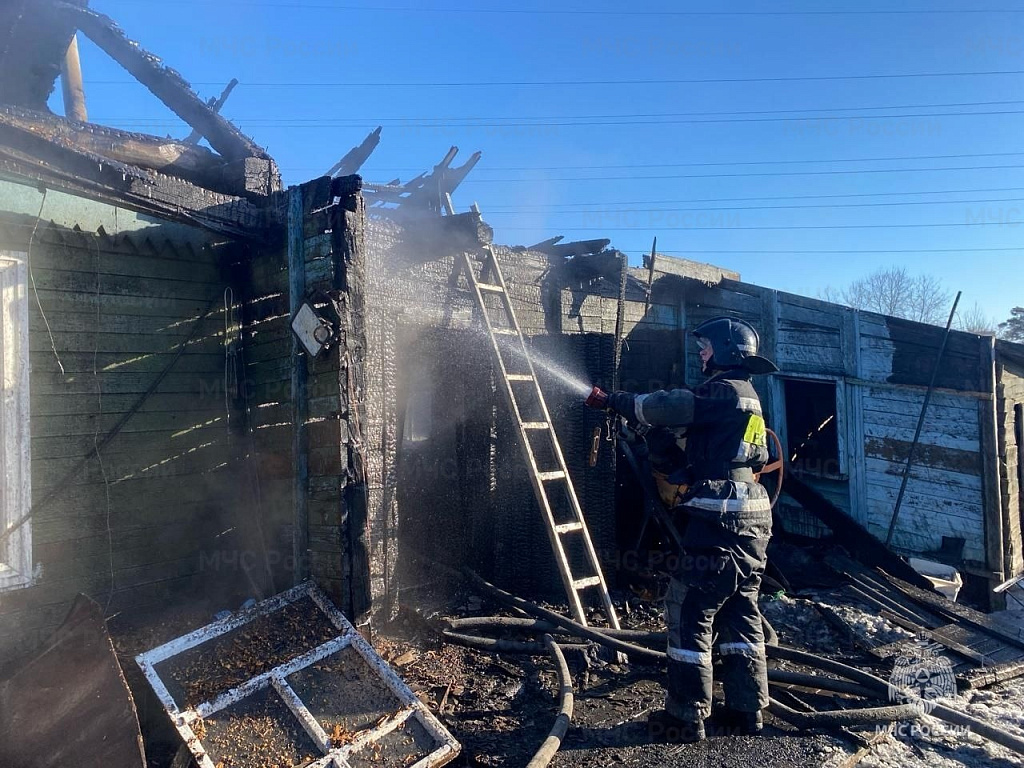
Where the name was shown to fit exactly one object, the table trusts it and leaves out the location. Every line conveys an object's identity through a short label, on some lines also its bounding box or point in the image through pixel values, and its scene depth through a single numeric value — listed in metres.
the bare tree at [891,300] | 44.38
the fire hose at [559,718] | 3.23
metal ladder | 5.18
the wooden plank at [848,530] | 6.61
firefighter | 3.74
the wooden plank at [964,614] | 5.27
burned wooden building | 4.12
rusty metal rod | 7.29
